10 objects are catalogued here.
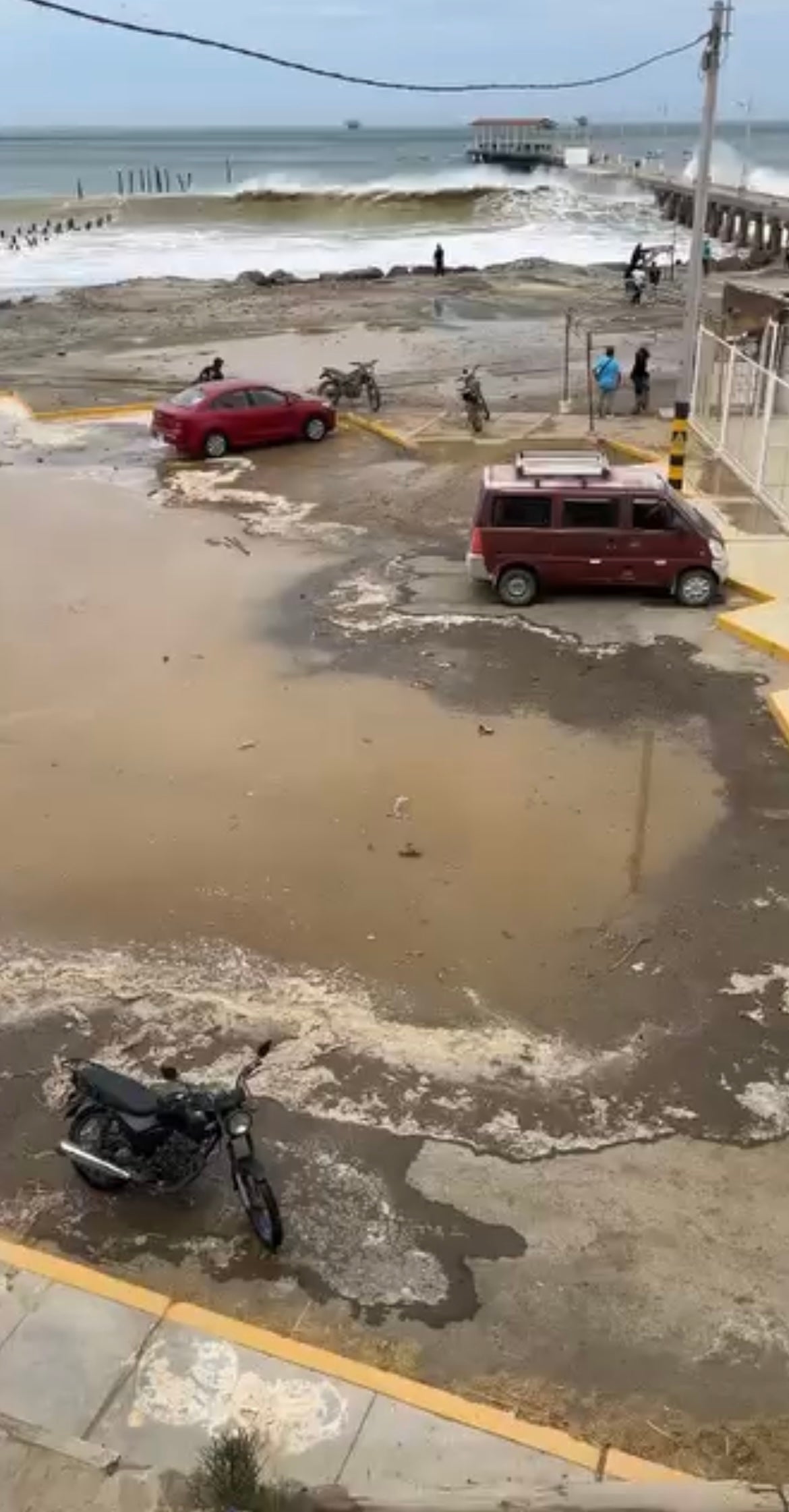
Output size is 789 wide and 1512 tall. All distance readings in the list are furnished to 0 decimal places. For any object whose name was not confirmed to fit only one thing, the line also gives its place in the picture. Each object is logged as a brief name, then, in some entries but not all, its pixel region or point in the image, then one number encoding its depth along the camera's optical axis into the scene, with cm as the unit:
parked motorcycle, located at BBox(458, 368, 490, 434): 2578
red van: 1616
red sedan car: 2423
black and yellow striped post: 1923
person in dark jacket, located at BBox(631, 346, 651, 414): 2762
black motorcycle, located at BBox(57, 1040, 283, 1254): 675
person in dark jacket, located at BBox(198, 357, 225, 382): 2880
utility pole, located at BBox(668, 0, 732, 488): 2133
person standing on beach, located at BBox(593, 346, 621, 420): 2702
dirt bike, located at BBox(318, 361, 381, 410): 2828
